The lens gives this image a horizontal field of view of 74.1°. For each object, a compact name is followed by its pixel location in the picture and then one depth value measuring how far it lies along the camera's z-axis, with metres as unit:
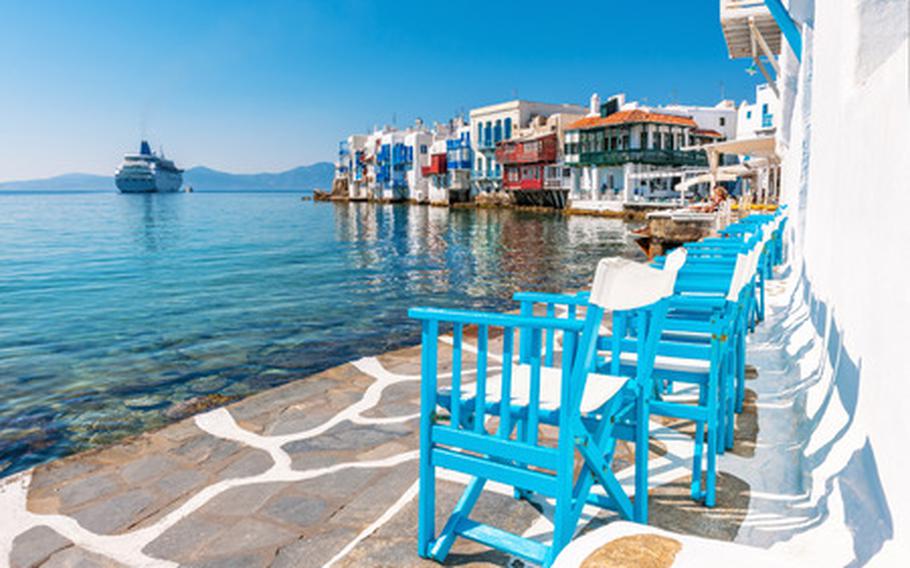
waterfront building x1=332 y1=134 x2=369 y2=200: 98.25
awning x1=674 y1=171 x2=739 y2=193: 33.41
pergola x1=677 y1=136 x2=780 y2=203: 20.39
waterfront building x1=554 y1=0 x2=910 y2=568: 1.87
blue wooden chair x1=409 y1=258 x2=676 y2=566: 2.09
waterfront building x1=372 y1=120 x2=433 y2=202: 81.12
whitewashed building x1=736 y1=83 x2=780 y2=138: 37.50
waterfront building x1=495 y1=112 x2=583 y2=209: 58.47
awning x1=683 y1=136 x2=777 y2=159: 20.05
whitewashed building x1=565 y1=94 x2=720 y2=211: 49.47
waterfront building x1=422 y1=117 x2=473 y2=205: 71.56
